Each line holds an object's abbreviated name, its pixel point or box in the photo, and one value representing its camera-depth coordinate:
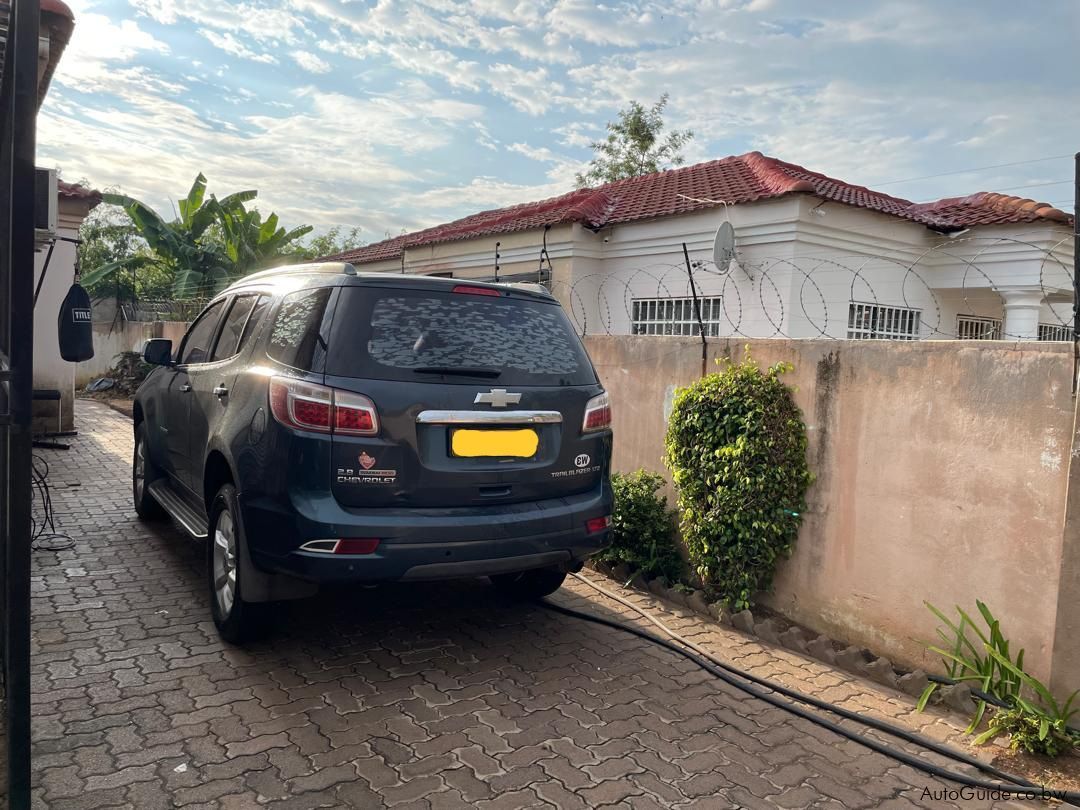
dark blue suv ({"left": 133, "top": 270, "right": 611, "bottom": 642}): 3.22
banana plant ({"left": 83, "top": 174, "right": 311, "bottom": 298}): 17.77
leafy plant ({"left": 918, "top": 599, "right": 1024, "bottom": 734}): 3.44
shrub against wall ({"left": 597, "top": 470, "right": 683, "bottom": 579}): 5.18
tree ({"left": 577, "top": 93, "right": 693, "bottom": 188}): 25.61
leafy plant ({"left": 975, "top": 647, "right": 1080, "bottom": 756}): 3.13
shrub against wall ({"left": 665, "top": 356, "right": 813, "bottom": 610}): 4.42
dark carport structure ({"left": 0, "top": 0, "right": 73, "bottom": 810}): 2.16
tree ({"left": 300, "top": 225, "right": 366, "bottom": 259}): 38.68
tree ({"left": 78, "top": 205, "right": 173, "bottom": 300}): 20.12
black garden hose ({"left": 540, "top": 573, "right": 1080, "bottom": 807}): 2.92
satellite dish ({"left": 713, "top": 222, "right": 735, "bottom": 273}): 8.95
